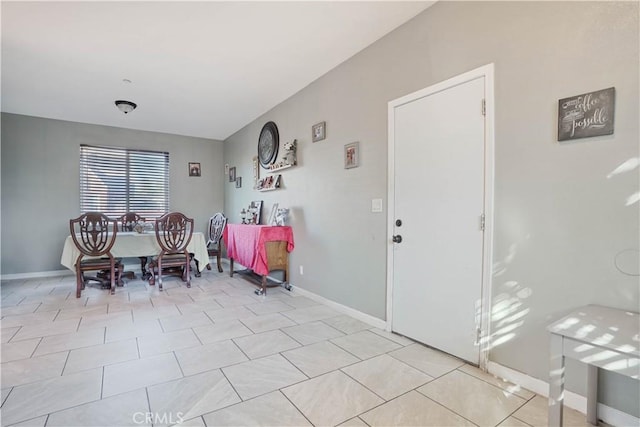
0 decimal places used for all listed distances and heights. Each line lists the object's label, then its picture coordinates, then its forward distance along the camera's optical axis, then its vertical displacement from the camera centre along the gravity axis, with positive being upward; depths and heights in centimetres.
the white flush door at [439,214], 210 -2
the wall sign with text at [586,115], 152 +51
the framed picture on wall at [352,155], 307 +57
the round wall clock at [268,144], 453 +102
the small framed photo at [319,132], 354 +93
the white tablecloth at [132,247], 399 -51
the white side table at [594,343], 110 -49
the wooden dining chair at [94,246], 382 -47
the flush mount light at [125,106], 409 +139
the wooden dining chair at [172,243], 422 -47
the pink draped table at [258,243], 383 -42
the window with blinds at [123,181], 548 +54
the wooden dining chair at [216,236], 531 -45
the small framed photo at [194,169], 640 +87
